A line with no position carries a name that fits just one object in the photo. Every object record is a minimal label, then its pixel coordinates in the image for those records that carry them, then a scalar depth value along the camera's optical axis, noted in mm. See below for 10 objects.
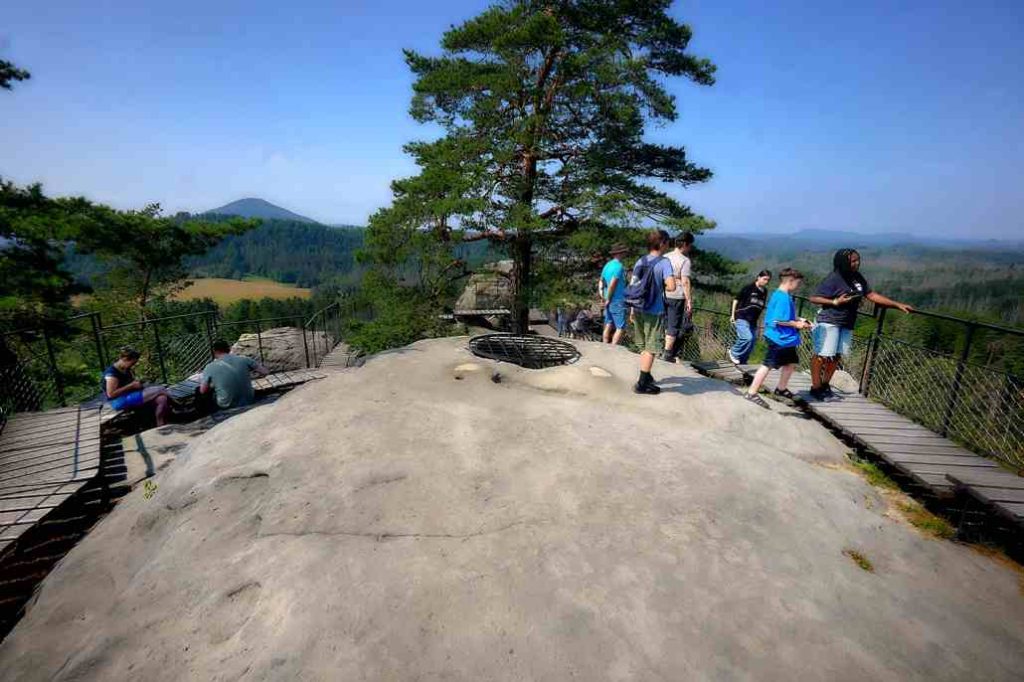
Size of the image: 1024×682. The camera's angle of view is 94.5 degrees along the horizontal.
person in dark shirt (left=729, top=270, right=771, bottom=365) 7555
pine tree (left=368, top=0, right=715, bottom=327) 12531
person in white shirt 5969
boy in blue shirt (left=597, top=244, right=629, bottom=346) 7309
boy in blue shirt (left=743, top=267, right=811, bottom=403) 5887
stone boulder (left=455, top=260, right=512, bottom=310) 15898
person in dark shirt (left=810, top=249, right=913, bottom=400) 5703
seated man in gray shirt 6754
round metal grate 7078
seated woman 6551
